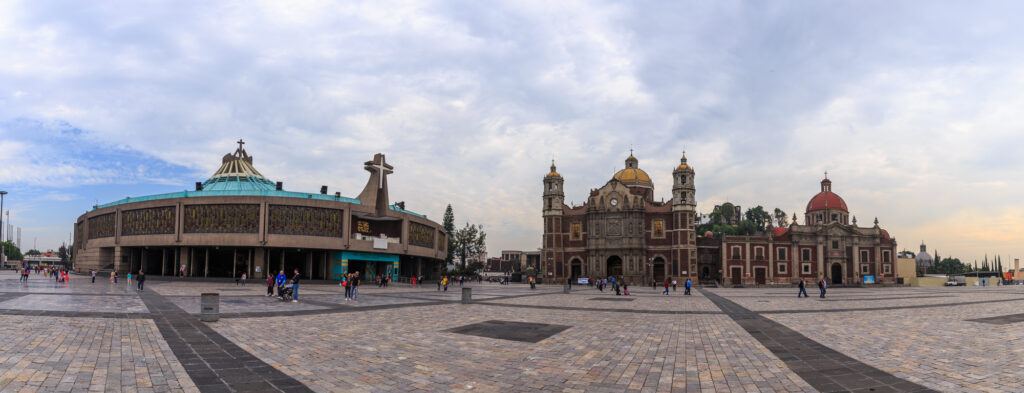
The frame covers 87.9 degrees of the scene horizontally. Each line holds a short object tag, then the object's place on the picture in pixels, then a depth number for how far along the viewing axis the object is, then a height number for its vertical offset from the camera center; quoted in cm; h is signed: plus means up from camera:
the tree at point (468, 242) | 10181 -62
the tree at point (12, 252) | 15538 -427
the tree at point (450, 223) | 10956 +339
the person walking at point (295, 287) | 2452 -227
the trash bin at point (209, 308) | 1583 -210
